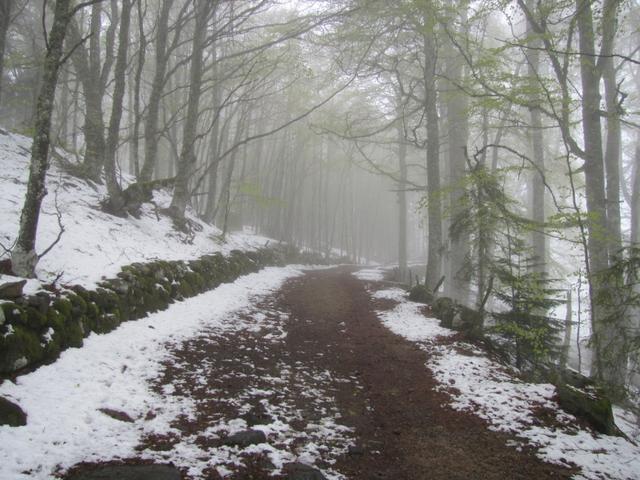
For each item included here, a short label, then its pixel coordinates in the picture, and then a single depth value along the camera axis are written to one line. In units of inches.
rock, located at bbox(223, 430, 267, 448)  145.1
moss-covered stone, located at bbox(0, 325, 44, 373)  148.8
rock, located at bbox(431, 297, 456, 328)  332.8
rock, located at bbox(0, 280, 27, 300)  162.2
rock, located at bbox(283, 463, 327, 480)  129.4
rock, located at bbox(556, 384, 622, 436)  174.9
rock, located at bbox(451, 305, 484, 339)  297.1
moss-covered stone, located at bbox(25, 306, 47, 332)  165.9
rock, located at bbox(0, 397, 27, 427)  129.2
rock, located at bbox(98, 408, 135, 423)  150.6
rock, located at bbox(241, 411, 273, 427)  162.6
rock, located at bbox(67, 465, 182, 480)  116.3
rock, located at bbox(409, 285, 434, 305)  437.1
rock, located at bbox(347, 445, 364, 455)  150.1
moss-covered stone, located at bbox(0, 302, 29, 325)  156.1
